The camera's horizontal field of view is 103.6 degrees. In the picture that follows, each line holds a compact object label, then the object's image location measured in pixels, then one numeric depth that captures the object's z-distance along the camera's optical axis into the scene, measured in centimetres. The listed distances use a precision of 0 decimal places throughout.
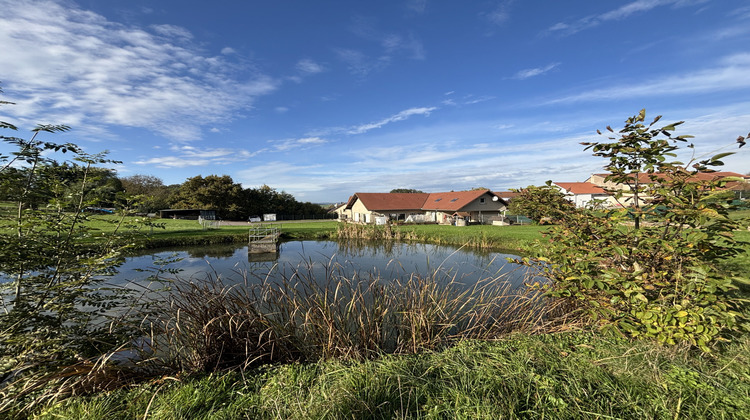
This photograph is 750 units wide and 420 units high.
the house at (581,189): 3947
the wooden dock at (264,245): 1698
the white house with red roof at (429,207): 3384
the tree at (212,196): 4272
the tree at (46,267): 245
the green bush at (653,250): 261
